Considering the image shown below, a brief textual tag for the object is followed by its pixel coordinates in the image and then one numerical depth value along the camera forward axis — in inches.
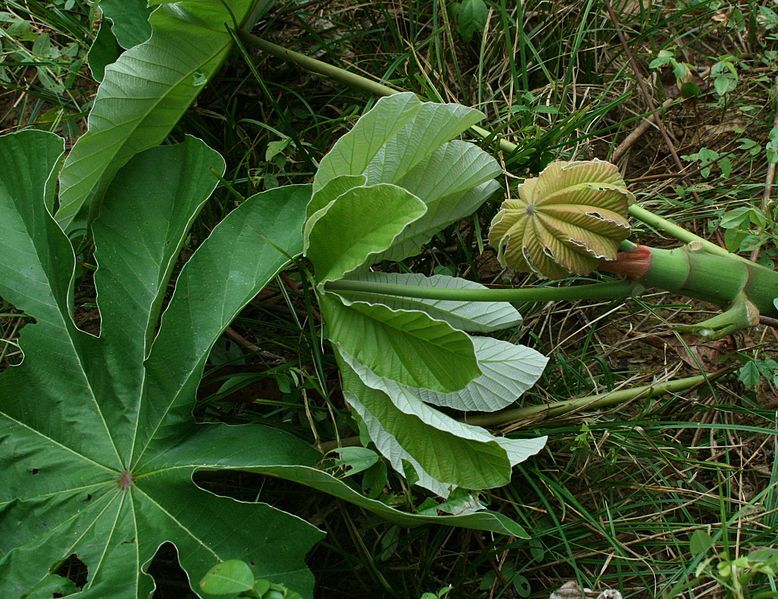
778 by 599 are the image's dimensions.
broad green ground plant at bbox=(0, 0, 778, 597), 39.0
